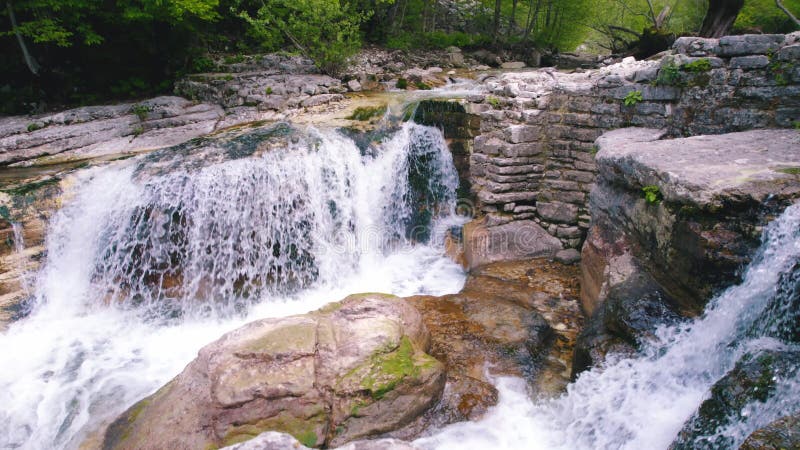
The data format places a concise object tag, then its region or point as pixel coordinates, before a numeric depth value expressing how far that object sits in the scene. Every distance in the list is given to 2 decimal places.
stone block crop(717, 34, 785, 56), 4.25
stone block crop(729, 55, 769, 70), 4.30
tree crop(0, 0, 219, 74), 7.82
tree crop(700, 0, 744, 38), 8.46
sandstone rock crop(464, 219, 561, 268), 5.96
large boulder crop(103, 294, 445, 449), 3.36
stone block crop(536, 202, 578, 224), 5.91
